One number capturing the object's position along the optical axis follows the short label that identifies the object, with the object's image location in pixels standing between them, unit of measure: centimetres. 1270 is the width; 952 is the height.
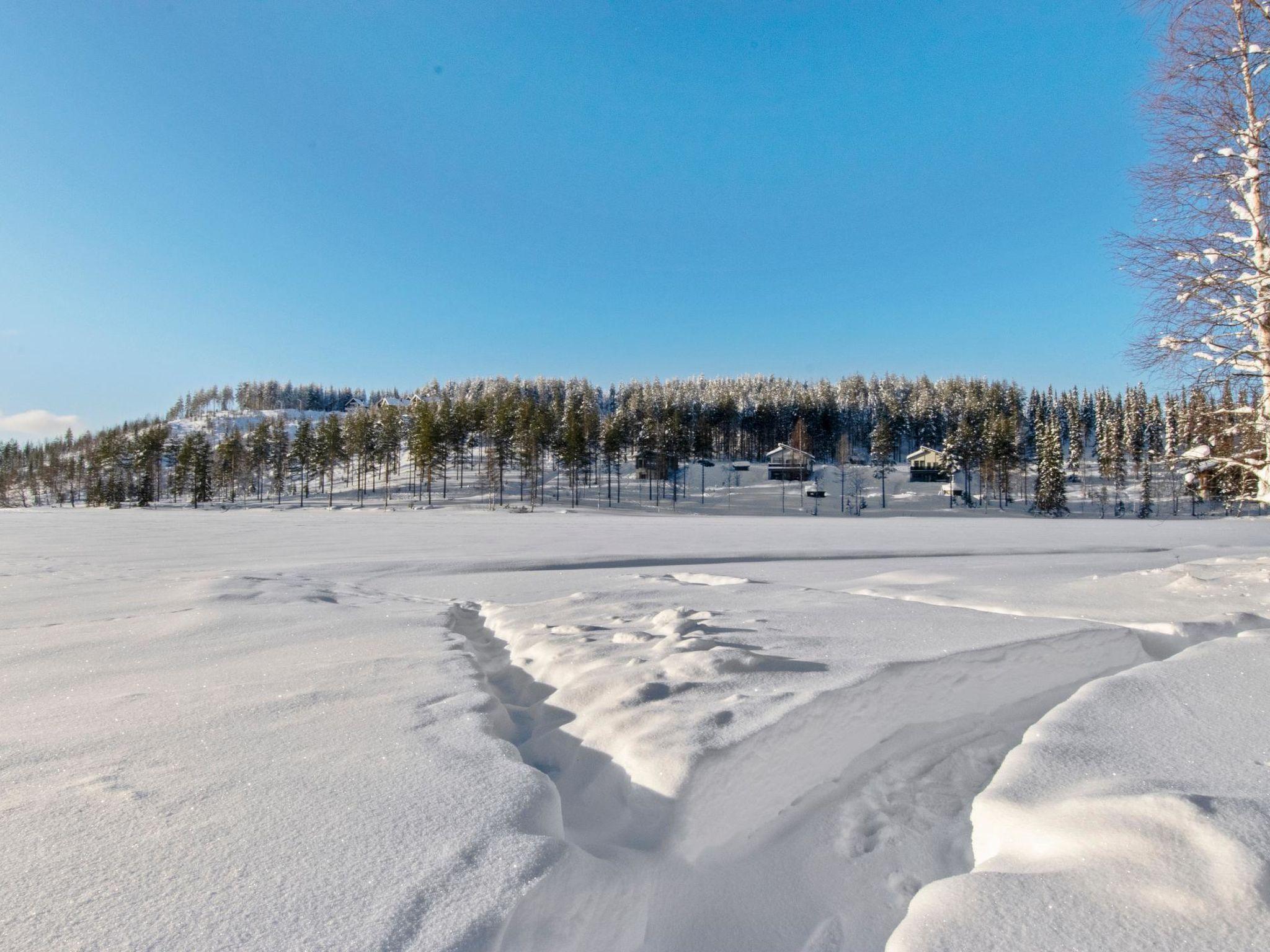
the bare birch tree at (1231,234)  646
